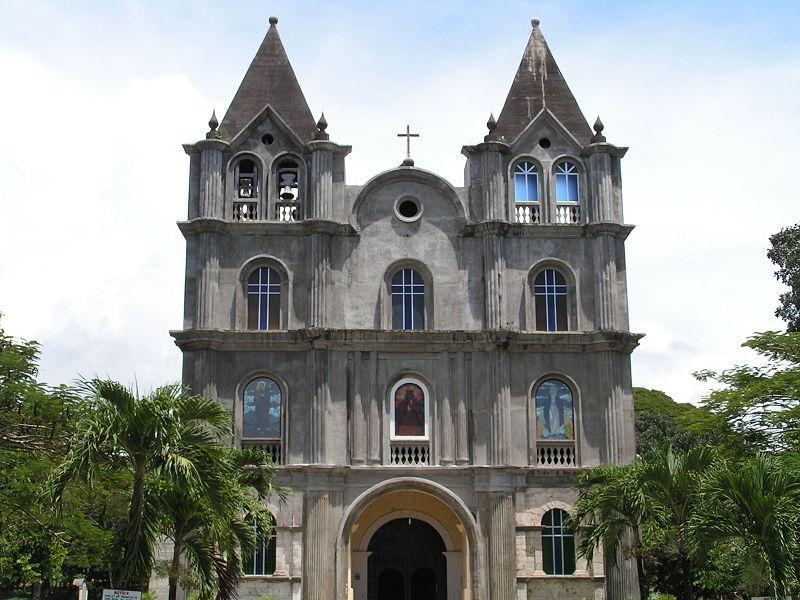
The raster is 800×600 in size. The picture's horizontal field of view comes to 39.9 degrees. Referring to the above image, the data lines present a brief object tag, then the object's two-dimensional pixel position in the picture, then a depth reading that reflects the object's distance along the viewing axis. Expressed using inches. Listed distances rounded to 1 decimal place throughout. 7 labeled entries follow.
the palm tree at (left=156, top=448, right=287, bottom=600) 835.4
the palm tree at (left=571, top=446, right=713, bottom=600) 1024.2
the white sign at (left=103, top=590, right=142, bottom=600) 721.0
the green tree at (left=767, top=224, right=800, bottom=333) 1993.1
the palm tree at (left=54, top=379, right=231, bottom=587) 760.3
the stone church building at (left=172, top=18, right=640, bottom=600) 1357.0
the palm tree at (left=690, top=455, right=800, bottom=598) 794.2
